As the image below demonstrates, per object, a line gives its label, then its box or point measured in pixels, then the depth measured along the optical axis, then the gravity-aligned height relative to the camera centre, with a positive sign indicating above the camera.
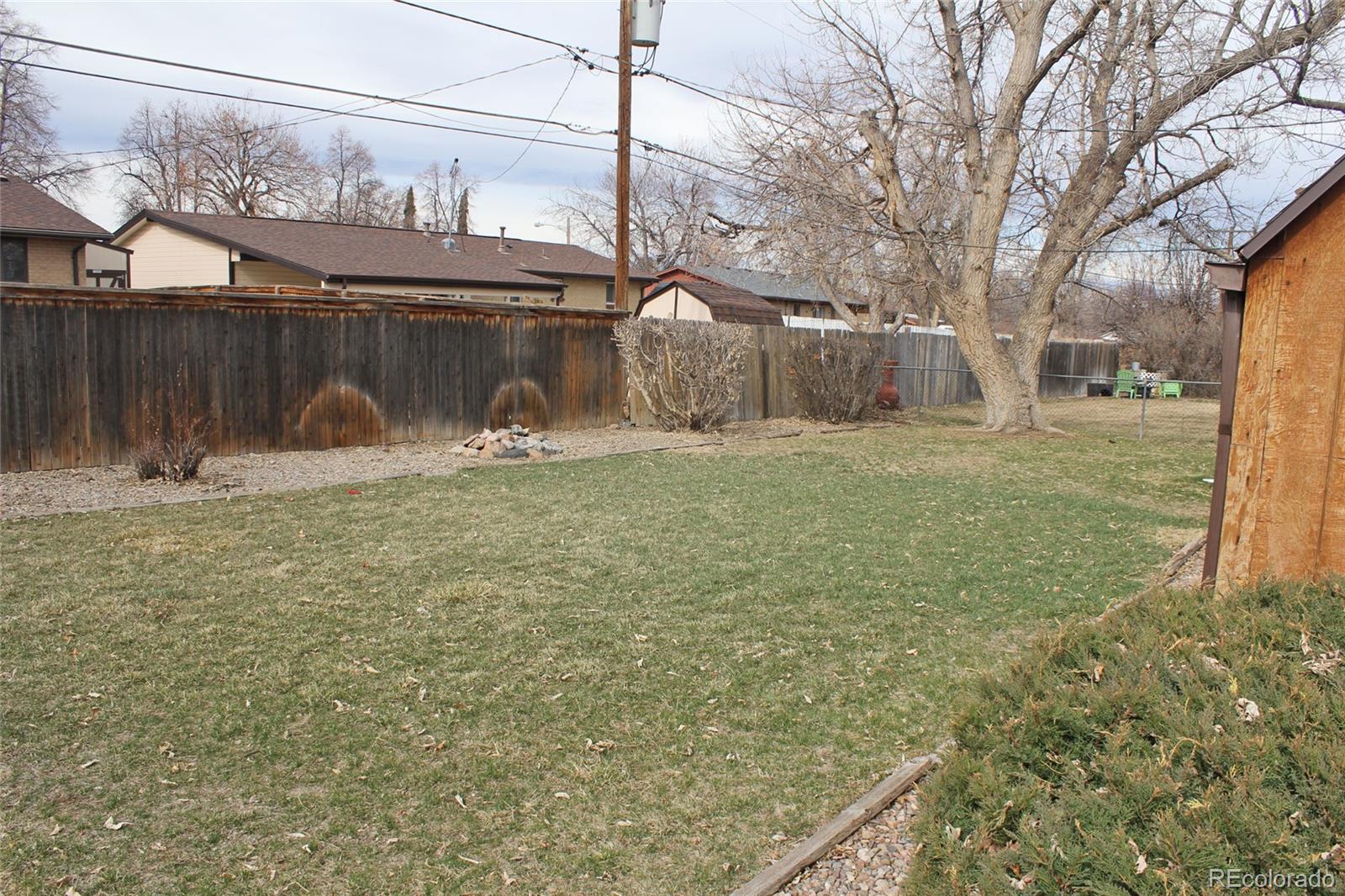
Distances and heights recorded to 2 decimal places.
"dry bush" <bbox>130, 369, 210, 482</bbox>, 9.20 -1.06
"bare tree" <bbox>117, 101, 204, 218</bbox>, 42.22 +7.49
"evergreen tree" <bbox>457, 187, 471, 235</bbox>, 50.12 +7.28
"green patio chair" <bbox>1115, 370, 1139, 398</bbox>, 28.73 -0.34
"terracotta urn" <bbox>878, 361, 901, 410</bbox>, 20.28 -0.54
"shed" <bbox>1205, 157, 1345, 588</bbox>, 4.01 -0.06
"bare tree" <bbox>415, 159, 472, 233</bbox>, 50.53 +7.69
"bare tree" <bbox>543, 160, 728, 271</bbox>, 48.25 +6.69
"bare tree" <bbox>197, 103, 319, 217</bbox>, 42.12 +7.89
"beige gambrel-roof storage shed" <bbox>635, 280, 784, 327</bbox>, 22.22 +1.40
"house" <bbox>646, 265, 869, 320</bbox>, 41.78 +3.12
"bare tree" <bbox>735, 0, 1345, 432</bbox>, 14.97 +3.79
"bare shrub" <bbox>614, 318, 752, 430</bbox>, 14.93 -0.12
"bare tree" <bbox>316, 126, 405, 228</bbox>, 50.72 +7.88
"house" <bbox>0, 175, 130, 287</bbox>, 20.02 +2.08
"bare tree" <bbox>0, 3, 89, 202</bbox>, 30.78 +6.58
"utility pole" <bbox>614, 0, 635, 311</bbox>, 15.24 +3.34
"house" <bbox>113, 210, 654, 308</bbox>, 21.28 +2.04
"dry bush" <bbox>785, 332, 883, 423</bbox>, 17.67 -0.22
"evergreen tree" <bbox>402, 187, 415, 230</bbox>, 50.12 +7.06
